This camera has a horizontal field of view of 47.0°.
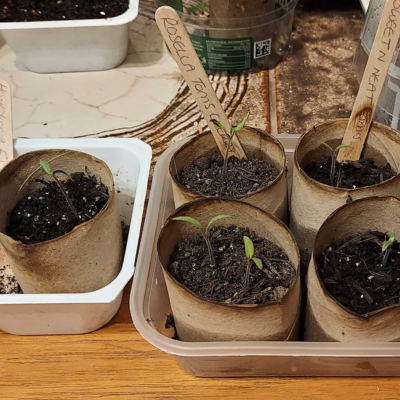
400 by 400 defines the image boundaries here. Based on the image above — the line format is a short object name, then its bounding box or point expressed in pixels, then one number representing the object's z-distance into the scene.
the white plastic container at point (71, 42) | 0.93
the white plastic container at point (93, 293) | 0.57
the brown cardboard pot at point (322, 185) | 0.58
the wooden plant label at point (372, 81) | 0.53
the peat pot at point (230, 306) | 0.49
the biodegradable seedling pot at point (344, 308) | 0.48
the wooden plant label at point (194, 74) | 0.56
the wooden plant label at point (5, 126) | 0.71
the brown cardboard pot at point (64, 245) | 0.57
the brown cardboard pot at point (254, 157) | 0.60
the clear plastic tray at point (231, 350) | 0.51
